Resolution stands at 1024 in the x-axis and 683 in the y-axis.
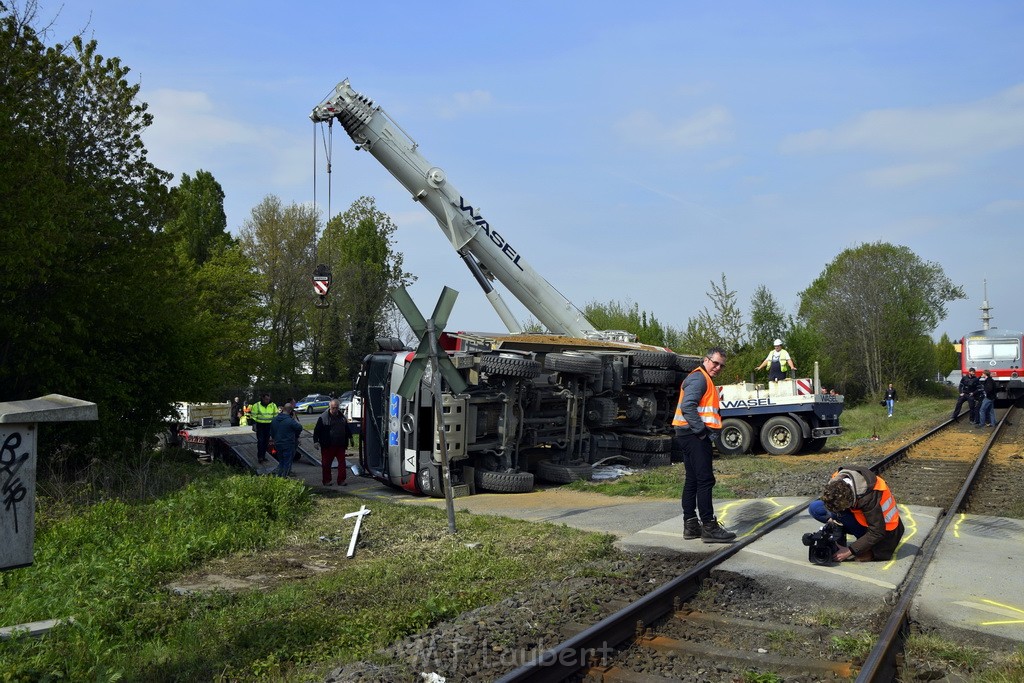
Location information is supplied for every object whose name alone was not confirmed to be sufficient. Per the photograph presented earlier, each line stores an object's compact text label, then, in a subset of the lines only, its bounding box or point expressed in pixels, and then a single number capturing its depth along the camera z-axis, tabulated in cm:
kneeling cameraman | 698
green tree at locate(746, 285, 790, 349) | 4302
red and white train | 3512
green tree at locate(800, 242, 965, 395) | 4697
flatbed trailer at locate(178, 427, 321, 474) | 1739
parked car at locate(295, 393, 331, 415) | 4344
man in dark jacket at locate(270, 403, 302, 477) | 1528
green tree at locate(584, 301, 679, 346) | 3478
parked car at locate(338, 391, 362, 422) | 2125
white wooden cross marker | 857
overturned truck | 1303
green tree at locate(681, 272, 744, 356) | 3014
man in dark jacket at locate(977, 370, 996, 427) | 2462
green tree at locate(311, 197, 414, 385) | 4569
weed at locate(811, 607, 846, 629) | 583
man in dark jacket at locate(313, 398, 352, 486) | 1520
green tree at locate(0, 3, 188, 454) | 1146
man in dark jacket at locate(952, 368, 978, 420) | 2589
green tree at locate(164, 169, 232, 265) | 4650
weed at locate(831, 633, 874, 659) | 518
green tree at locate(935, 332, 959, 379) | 7569
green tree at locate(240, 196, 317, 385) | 4694
